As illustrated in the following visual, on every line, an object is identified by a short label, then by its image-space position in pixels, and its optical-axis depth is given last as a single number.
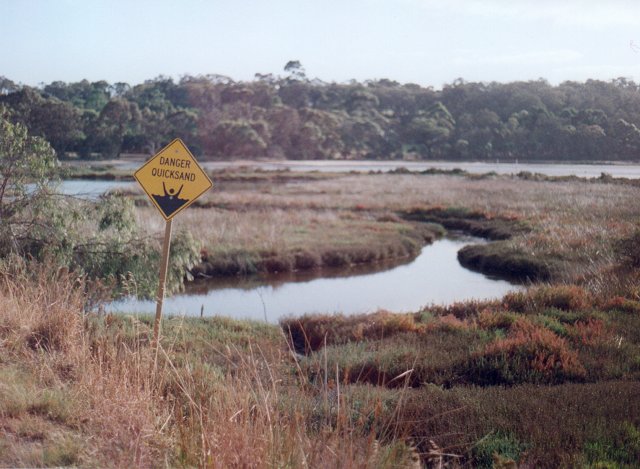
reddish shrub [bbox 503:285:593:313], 13.59
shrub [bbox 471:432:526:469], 6.09
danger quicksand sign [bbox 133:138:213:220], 8.14
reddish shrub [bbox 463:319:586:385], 9.40
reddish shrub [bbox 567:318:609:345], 10.70
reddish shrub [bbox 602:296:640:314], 12.72
